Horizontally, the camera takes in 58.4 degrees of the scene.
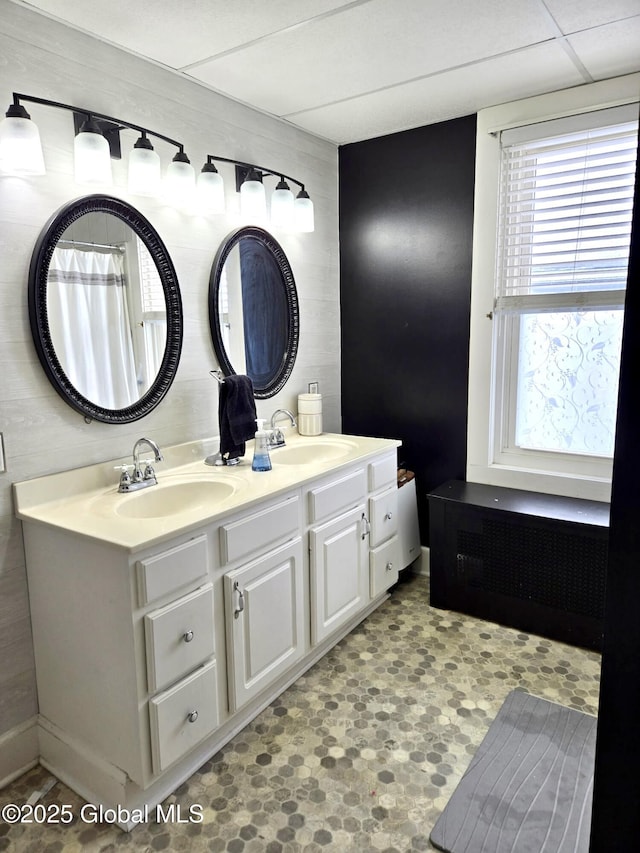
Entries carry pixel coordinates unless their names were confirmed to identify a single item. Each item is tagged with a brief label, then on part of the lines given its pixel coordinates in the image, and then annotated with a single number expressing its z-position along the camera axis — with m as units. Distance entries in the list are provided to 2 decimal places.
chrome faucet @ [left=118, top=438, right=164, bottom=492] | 1.97
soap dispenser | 2.24
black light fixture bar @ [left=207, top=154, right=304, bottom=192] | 2.41
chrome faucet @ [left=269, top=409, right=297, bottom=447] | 2.65
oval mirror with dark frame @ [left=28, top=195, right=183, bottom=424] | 1.83
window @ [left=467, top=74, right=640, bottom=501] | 2.43
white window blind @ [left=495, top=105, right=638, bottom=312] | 2.40
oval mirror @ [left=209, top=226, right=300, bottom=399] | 2.45
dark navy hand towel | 2.29
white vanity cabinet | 1.57
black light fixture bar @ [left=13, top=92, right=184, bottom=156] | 1.68
